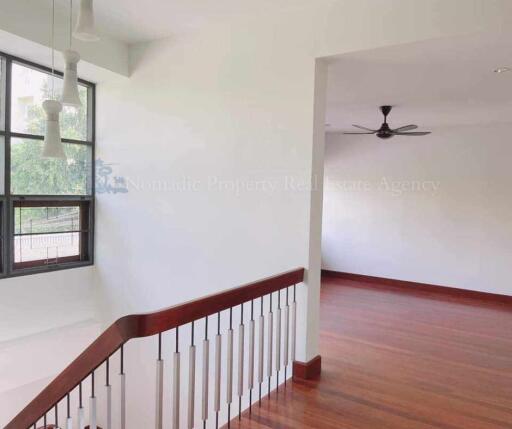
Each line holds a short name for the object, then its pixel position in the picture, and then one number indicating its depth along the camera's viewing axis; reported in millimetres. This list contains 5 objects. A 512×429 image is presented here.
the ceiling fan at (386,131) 5084
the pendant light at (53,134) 2240
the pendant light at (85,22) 2012
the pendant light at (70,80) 2254
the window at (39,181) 3973
